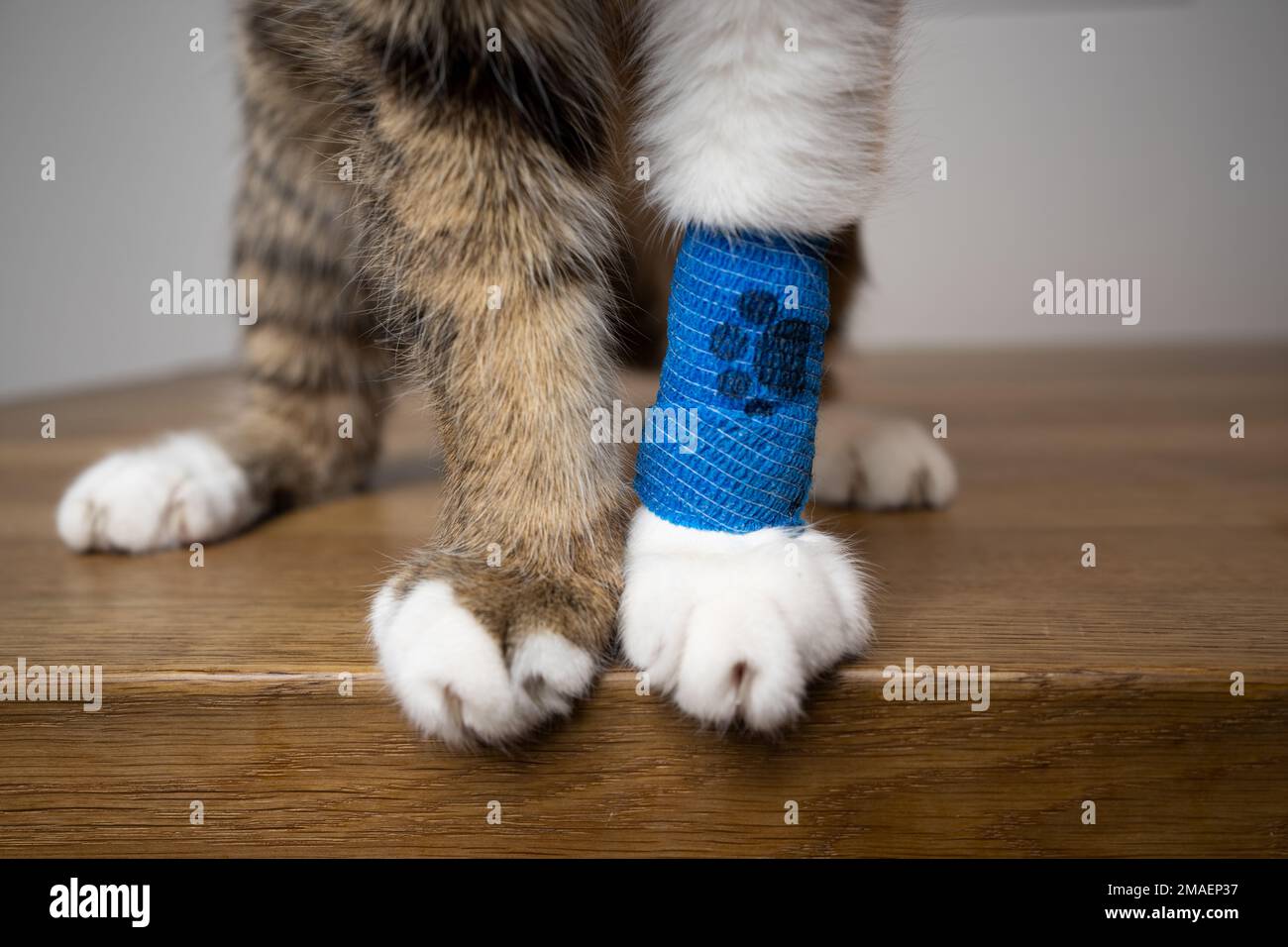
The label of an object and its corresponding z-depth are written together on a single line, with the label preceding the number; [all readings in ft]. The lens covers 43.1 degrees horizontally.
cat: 1.01
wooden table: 1.08
